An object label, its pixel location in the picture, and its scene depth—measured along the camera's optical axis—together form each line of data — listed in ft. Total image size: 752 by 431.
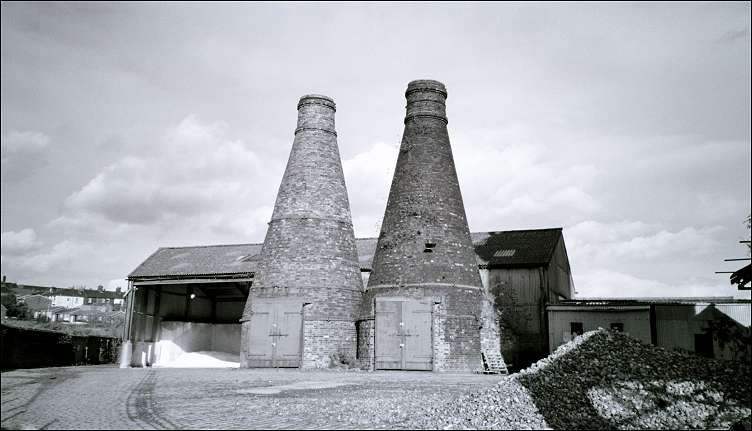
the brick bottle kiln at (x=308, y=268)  58.59
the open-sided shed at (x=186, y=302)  81.61
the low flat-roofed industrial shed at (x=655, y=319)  64.95
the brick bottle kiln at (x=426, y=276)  56.03
